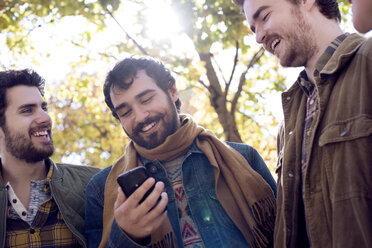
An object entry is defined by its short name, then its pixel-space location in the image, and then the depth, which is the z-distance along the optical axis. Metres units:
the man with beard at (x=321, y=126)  1.77
